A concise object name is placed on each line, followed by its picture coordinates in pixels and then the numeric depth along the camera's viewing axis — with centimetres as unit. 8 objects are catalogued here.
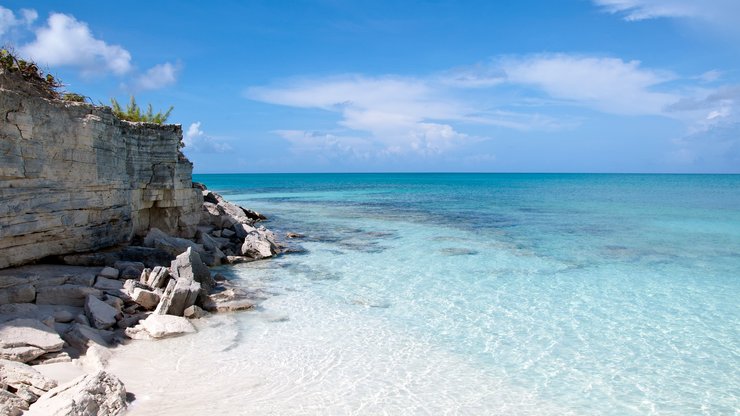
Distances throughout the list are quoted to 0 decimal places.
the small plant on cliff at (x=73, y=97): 1147
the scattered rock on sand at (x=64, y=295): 931
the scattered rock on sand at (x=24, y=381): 597
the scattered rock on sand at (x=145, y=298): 996
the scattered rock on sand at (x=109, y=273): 1086
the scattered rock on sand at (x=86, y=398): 563
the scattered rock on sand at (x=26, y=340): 702
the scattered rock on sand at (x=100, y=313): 876
